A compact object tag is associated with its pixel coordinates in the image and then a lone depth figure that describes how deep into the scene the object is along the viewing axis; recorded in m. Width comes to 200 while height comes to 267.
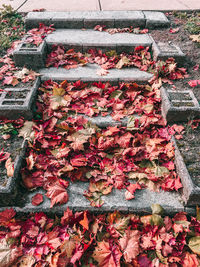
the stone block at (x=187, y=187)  1.99
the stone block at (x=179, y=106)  2.56
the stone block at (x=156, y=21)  3.93
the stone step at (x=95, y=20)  3.94
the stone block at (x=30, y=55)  3.14
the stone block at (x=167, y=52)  3.19
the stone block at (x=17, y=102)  2.57
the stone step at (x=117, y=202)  2.09
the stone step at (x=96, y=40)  3.52
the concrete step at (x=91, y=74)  3.12
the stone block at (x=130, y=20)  3.94
